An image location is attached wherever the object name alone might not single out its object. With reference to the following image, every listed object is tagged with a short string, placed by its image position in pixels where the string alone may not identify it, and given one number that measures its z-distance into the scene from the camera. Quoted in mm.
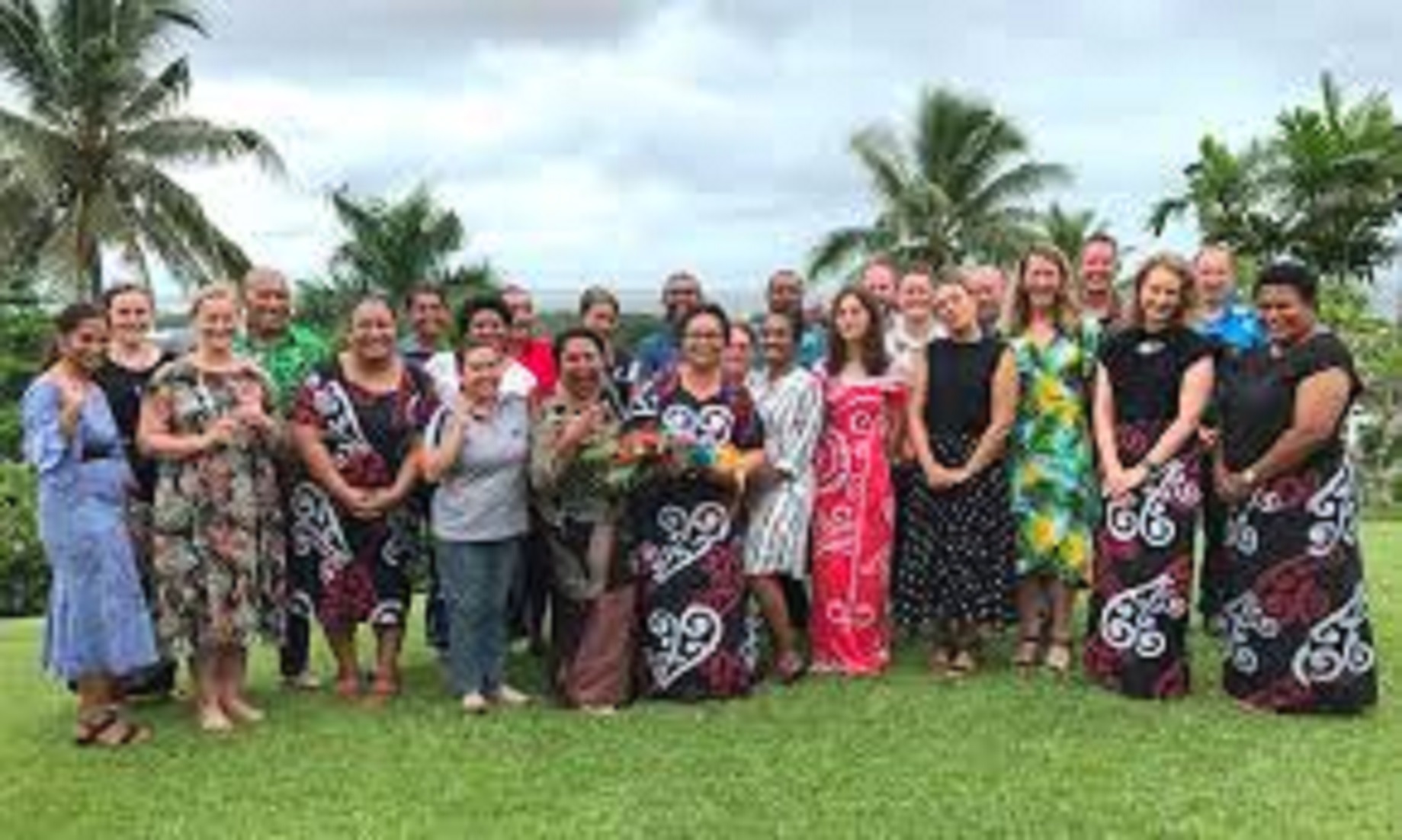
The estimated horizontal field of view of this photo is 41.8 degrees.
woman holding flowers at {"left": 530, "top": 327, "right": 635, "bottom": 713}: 7102
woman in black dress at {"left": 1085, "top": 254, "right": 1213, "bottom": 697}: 7125
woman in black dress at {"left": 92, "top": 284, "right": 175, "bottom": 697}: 6867
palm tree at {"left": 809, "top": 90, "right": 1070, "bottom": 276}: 35031
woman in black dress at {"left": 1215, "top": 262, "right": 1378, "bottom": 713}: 6809
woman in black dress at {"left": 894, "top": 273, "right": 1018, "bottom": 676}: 7477
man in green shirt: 7367
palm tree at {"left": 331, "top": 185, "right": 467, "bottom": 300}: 32062
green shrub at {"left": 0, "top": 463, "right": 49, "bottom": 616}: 14305
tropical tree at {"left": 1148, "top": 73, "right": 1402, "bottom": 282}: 29547
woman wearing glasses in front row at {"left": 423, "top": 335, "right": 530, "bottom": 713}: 7051
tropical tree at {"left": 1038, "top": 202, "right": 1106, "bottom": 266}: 35500
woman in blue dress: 6562
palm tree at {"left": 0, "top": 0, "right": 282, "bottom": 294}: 26500
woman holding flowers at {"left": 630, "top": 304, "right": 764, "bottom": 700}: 7262
